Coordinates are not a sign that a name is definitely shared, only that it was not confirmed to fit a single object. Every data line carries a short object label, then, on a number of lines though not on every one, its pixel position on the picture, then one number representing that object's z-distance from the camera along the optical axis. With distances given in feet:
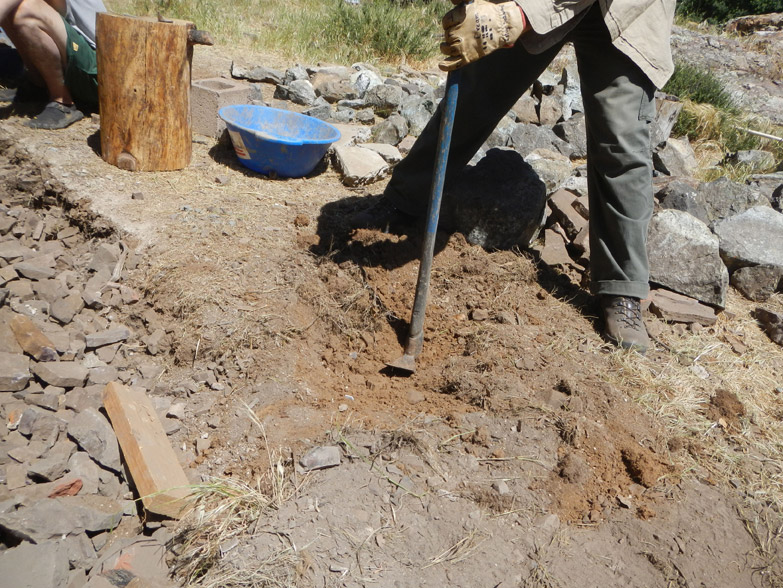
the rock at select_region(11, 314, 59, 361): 8.47
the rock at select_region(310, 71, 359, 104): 17.95
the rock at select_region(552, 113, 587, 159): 16.81
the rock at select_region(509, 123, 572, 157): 15.72
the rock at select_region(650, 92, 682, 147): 17.51
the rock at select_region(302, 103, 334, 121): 16.30
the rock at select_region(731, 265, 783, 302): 11.34
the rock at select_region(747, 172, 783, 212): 14.10
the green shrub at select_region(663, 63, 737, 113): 22.90
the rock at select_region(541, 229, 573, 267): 11.02
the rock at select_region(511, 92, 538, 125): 18.31
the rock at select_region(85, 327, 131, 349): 8.89
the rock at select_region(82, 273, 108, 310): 9.54
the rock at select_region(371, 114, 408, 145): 15.25
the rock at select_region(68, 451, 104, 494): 7.06
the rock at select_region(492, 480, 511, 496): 6.91
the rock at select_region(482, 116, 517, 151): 15.44
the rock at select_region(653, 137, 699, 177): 16.39
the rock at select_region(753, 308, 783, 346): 10.50
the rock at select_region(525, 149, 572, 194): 12.41
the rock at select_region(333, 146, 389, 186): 13.26
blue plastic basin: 12.60
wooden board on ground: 6.69
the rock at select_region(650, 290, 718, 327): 10.28
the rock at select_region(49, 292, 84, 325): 9.23
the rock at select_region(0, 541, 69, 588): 5.93
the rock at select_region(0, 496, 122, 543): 6.28
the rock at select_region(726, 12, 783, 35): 42.09
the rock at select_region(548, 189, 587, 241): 11.48
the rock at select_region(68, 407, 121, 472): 7.32
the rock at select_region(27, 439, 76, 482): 6.95
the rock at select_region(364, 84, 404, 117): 17.19
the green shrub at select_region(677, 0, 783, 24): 49.01
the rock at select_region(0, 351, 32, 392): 7.88
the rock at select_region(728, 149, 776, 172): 17.44
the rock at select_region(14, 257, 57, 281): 9.90
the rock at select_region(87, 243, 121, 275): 10.06
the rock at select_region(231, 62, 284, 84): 18.30
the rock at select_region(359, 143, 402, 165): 14.08
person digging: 7.68
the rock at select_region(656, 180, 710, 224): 12.51
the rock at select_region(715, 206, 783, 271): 11.44
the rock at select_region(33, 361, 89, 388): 8.13
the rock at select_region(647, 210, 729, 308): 10.61
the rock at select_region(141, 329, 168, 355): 8.84
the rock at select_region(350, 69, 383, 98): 18.72
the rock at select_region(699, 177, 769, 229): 13.38
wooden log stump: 12.05
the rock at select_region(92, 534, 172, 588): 6.19
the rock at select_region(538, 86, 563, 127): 18.39
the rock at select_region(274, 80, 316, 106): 17.35
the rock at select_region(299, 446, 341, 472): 6.99
